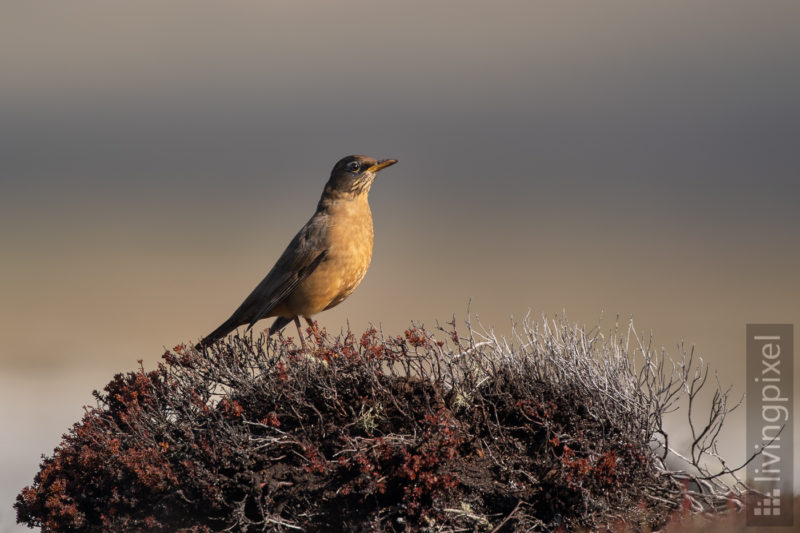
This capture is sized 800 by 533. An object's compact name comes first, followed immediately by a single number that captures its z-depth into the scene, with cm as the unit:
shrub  1120
